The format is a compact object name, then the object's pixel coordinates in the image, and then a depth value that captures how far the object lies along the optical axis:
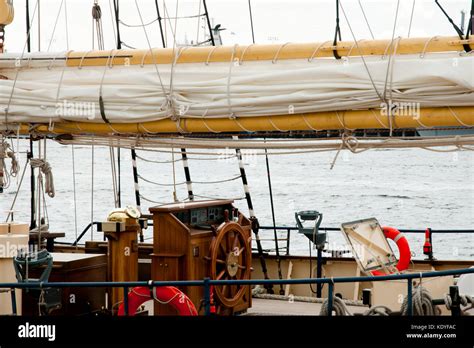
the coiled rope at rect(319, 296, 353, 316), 15.91
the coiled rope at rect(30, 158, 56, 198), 18.98
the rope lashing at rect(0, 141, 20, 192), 18.91
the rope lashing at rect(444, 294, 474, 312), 15.65
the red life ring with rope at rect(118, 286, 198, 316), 16.81
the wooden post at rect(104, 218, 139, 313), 18.58
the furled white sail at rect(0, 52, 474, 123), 15.37
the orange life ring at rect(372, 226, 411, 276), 19.59
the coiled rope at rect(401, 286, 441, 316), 15.79
